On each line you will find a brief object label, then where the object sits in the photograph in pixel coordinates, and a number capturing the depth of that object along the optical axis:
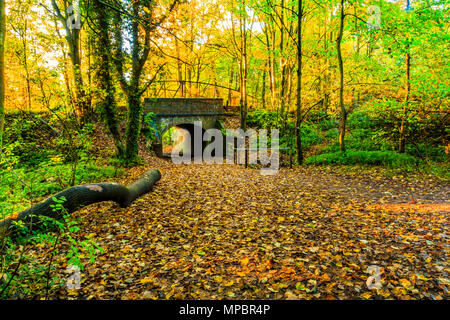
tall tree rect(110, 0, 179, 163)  9.72
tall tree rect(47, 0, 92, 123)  12.80
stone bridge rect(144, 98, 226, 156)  16.72
